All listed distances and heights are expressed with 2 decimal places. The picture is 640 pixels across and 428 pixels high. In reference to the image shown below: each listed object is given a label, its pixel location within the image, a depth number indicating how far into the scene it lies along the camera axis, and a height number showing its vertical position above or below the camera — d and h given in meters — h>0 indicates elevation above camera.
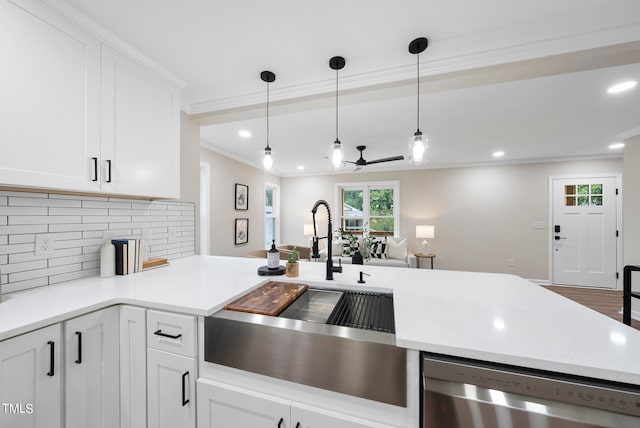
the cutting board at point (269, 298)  1.04 -0.41
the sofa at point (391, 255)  4.59 -0.84
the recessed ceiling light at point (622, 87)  1.99 +1.12
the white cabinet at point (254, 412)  0.83 -0.74
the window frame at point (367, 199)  5.36 +0.39
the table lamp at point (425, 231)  4.81 -0.34
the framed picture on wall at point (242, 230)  4.24 -0.28
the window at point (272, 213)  5.71 +0.06
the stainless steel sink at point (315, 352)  0.78 -0.51
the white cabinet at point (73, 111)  1.02 +0.56
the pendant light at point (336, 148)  1.63 +0.55
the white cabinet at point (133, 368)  1.07 -0.71
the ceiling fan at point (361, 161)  2.78 +0.73
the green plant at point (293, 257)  1.50 -0.27
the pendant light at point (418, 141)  1.47 +0.51
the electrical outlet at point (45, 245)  1.29 -0.16
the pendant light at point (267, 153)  1.80 +0.52
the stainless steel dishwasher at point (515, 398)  0.62 -0.52
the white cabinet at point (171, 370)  0.99 -0.67
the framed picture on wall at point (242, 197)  4.28 +0.35
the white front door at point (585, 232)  4.24 -0.32
